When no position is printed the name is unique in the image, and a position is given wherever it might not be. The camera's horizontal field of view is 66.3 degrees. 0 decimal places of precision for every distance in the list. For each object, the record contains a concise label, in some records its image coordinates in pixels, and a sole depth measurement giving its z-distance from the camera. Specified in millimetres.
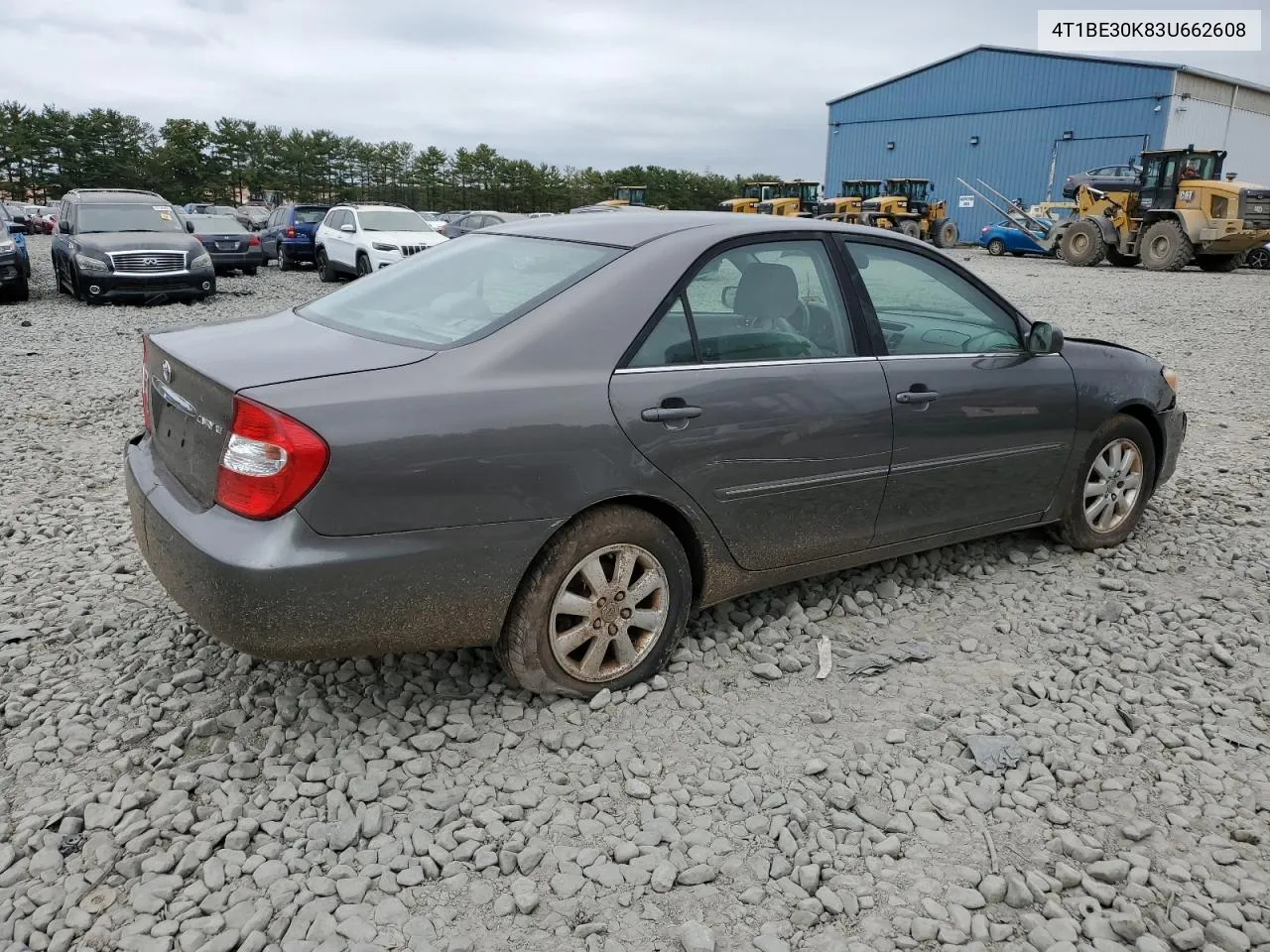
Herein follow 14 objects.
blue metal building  35438
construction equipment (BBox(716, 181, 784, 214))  37178
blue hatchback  30281
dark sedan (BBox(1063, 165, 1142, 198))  26969
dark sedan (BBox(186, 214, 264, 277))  20141
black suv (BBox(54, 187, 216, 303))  14312
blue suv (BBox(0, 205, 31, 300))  14477
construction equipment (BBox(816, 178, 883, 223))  32500
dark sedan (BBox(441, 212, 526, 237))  22594
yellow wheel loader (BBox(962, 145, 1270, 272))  22234
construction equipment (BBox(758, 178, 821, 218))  34938
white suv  17969
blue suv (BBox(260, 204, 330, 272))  23188
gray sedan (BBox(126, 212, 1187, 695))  2658
